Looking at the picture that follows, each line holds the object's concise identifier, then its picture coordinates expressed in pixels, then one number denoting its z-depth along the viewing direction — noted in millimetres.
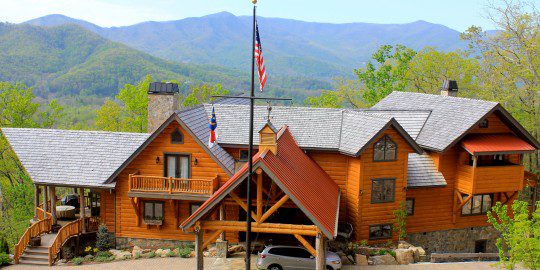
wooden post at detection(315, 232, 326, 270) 20378
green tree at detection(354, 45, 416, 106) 56906
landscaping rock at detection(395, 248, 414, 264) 26250
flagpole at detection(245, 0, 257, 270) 18531
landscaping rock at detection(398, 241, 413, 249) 27545
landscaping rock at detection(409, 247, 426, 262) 26772
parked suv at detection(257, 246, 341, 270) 23203
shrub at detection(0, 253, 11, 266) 26812
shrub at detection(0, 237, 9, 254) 27719
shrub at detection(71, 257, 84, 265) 26984
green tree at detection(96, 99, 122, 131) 59969
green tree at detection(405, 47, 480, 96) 53562
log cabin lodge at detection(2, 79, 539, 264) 27391
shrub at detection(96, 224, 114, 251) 28781
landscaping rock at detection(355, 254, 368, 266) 25656
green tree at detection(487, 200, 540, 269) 19983
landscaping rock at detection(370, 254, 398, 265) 25969
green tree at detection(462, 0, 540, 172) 44312
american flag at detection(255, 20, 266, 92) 18453
